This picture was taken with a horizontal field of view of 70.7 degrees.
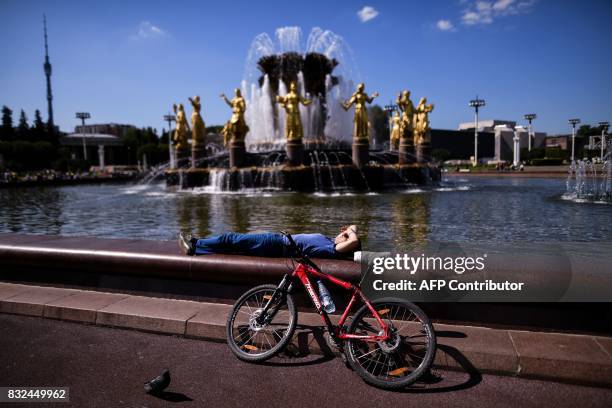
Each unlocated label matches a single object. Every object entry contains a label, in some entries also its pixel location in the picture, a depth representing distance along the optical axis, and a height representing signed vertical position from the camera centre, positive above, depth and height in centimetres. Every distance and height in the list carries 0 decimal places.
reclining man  437 -81
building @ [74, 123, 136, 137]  16106 +1584
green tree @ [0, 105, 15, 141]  8746 +969
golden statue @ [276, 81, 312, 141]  2236 +282
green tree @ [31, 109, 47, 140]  8950 +940
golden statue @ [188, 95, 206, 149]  2739 +277
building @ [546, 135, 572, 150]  11394 +625
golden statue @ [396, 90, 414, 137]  2695 +347
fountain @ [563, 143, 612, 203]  1578 -126
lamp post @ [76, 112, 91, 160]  9200 +1209
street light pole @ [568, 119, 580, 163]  6550 +626
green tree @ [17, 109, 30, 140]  8869 +864
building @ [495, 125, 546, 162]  12775 +666
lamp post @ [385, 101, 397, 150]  6996 +947
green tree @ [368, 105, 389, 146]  8769 +936
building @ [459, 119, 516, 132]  15182 +1465
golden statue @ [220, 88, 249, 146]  2412 +272
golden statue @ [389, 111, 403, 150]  3016 +238
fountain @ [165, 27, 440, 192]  2273 +157
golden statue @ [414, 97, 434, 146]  2900 +270
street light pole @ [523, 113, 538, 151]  9281 +1010
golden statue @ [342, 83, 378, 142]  2312 +298
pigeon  330 -164
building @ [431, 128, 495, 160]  12188 +649
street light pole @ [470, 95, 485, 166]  8662 +1232
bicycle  352 -143
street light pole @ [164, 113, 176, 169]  7974 +982
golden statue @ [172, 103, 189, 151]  2919 +280
